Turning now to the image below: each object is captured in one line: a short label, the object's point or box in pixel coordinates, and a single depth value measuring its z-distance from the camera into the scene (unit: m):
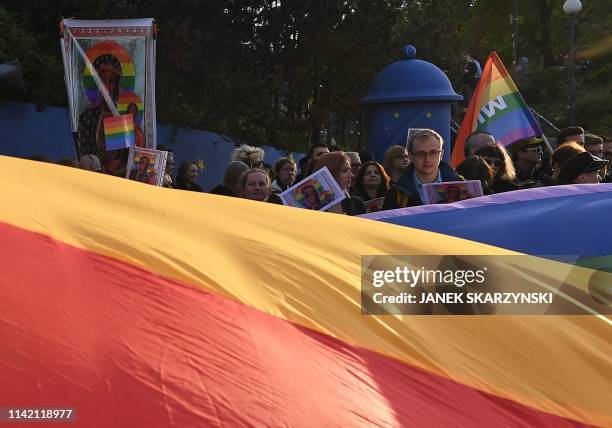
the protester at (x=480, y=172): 5.69
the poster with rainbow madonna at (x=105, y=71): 8.62
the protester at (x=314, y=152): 8.41
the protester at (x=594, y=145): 7.79
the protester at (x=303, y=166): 8.71
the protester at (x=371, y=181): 6.88
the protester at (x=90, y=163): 7.48
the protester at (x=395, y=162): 7.50
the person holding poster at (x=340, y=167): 6.18
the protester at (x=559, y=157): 5.55
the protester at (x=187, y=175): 8.12
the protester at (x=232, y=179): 6.10
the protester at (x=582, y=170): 5.21
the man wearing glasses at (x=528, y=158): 7.09
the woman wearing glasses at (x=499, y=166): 5.75
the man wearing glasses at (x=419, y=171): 5.25
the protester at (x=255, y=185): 5.86
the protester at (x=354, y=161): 8.51
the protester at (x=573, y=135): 7.62
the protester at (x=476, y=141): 7.09
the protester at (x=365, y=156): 9.26
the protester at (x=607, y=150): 9.35
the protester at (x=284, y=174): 8.38
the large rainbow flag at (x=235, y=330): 2.27
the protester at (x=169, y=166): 7.96
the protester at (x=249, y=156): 8.21
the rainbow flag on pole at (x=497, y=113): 9.84
